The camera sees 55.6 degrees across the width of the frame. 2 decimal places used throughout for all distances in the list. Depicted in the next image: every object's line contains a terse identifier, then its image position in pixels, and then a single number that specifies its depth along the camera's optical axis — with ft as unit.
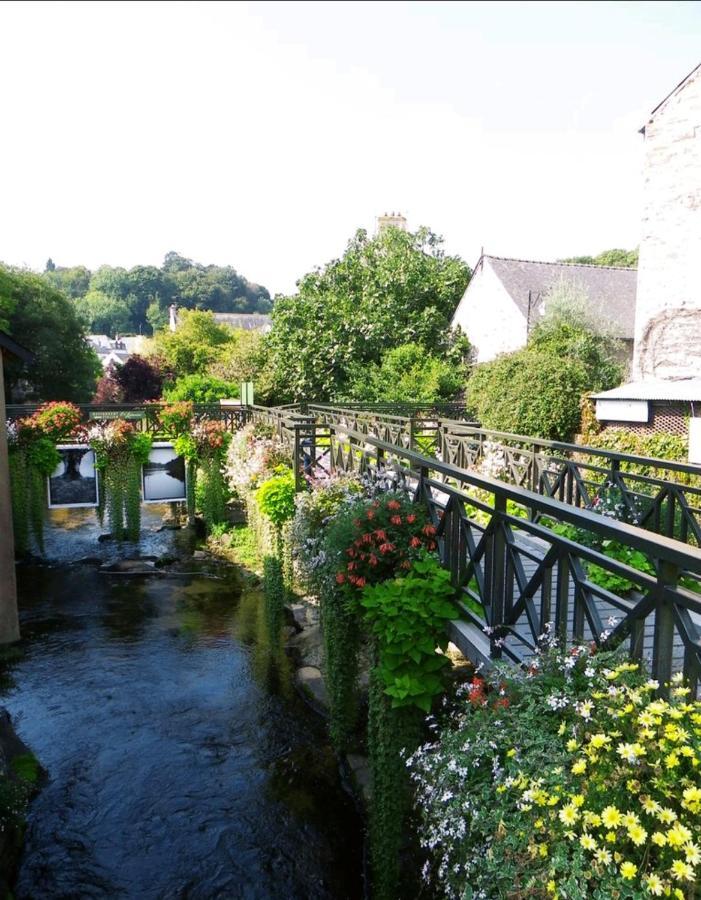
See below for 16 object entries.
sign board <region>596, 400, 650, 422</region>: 52.65
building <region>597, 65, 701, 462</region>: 51.16
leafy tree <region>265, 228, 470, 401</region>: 87.61
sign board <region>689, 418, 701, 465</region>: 46.60
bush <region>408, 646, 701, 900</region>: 6.70
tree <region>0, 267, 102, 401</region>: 88.12
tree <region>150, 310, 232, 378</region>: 134.21
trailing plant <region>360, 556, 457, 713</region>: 15.35
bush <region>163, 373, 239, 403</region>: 89.66
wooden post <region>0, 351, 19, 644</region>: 31.40
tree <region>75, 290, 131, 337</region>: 323.78
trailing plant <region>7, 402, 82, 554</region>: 51.08
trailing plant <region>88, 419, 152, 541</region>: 53.57
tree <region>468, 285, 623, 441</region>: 57.67
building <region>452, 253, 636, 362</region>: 81.35
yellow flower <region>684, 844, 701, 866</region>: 6.14
